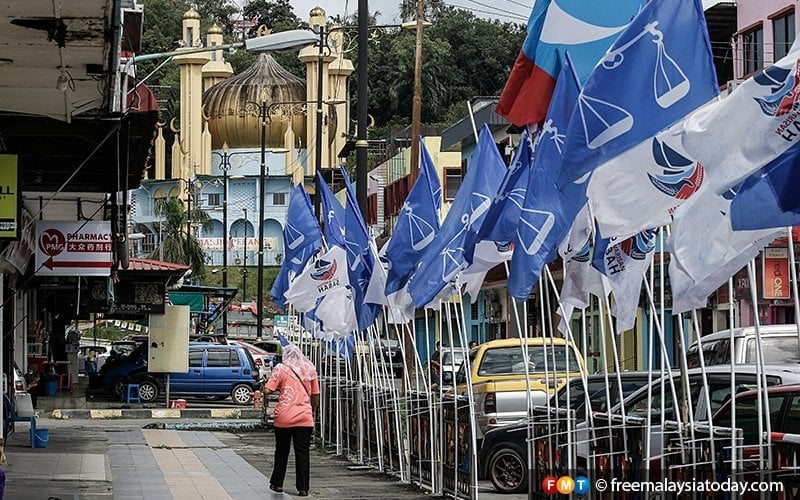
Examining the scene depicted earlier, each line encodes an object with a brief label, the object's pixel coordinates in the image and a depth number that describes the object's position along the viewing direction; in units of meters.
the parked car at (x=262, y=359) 48.21
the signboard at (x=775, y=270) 30.88
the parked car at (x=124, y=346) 49.46
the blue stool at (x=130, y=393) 39.88
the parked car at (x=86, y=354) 60.44
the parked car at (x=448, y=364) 22.75
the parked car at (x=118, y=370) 41.09
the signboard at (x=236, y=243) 105.00
